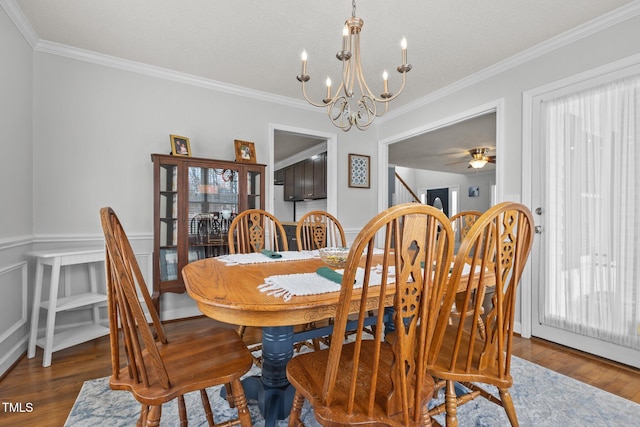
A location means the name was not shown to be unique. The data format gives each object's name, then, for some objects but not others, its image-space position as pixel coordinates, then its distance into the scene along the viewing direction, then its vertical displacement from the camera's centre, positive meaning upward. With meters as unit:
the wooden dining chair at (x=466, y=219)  2.23 -0.04
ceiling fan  5.68 +1.04
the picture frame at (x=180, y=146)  2.86 +0.62
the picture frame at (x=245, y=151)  3.20 +0.64
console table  2.10 -0.65
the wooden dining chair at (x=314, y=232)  2.68 -0.16
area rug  1.49 -0.98
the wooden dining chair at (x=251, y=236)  2.29 -0.17
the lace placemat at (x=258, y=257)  1.79 -0.27
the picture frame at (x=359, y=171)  4.12 +0.57
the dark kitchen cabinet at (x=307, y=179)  5.10 +0.61
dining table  0.98 -0.29
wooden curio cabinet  2.72 +0.06
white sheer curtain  2.07 +0.02
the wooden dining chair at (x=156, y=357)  0.92 -0.54
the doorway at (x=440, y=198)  8.95 +0.48
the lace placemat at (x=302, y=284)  1.10 -0.27
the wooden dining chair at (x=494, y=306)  0.97 -0.31
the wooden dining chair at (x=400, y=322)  0.79 -0.29
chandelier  1.55 +0.75
